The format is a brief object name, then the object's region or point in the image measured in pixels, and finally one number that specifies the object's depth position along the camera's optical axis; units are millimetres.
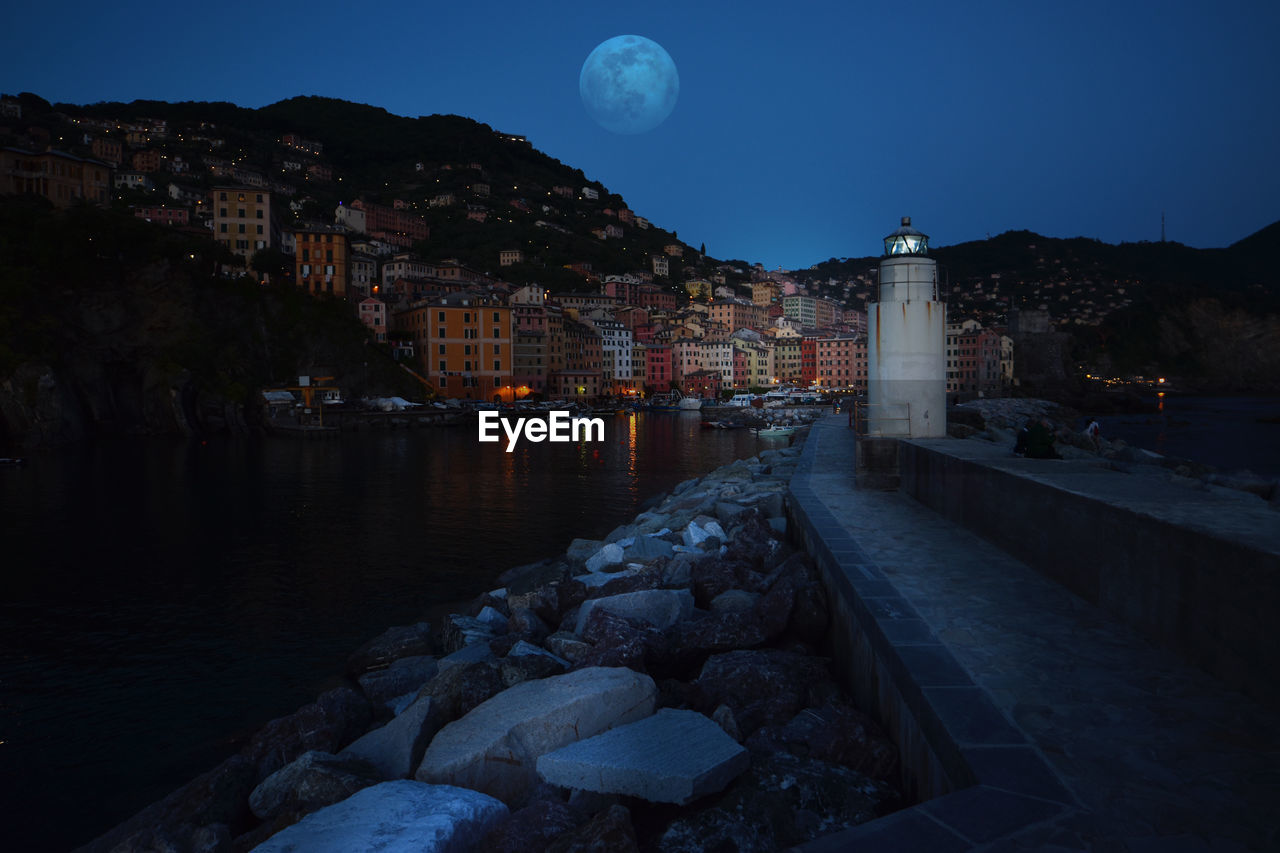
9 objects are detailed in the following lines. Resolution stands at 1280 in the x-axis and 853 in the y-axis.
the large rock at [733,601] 8188
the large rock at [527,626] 9070
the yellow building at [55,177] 78375
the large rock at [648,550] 11203
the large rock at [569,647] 7055
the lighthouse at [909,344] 12539
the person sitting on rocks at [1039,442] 9688
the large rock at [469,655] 8148
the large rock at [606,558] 11430
